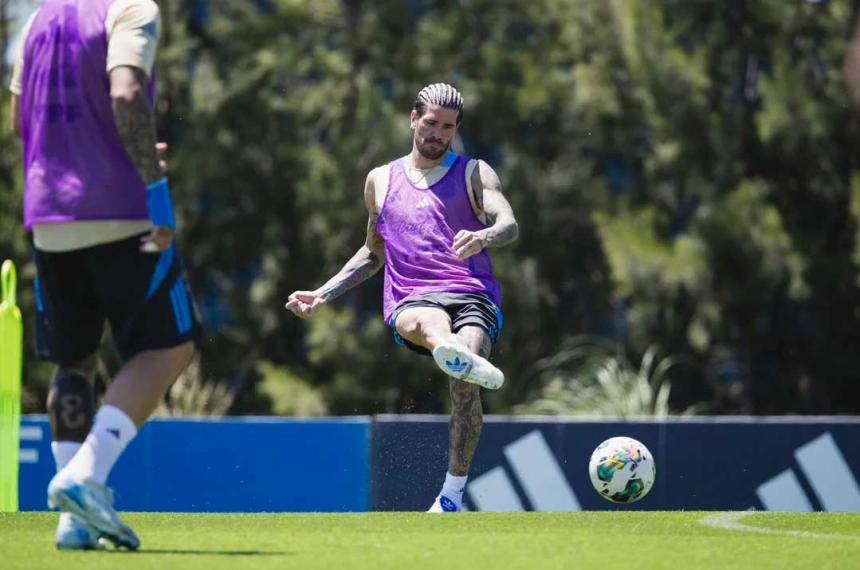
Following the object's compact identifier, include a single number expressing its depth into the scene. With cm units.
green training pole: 1906
